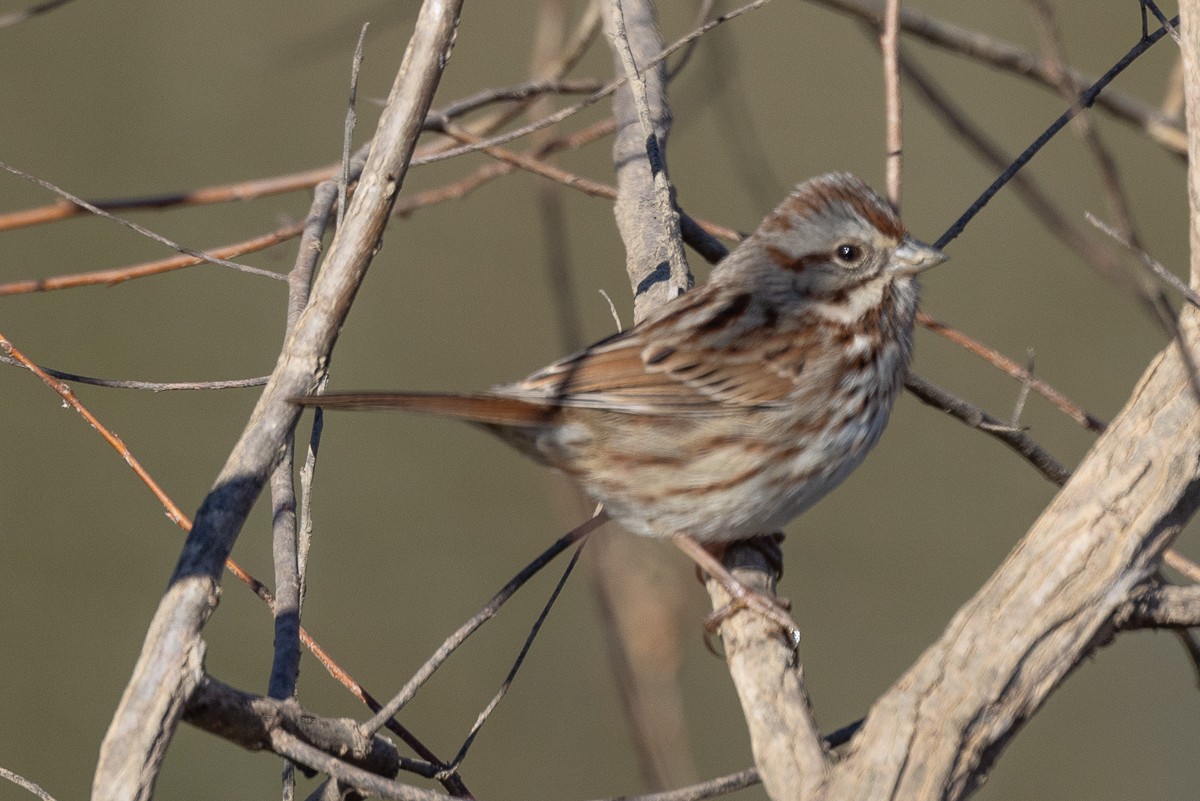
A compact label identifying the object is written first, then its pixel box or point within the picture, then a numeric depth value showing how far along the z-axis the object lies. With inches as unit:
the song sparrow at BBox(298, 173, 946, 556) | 203.2
